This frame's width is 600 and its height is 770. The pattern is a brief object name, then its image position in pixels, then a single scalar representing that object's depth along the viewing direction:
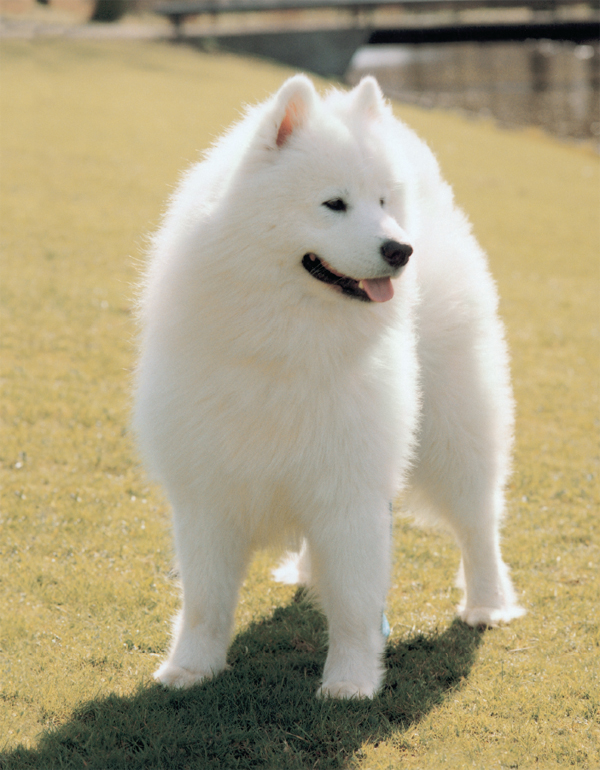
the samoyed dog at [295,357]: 5.37
